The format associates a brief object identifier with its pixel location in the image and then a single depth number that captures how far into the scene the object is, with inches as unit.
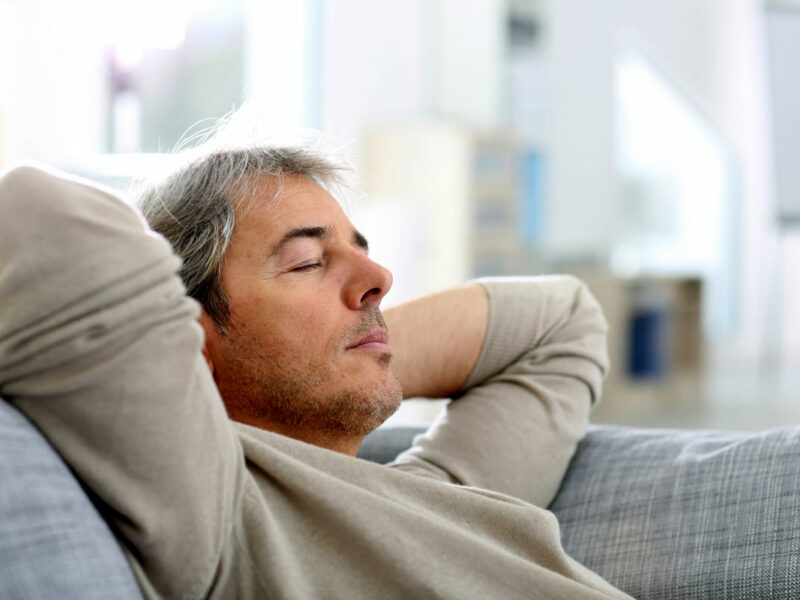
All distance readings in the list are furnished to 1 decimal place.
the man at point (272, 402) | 28.9
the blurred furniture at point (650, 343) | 189.9
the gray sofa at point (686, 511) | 42.5
